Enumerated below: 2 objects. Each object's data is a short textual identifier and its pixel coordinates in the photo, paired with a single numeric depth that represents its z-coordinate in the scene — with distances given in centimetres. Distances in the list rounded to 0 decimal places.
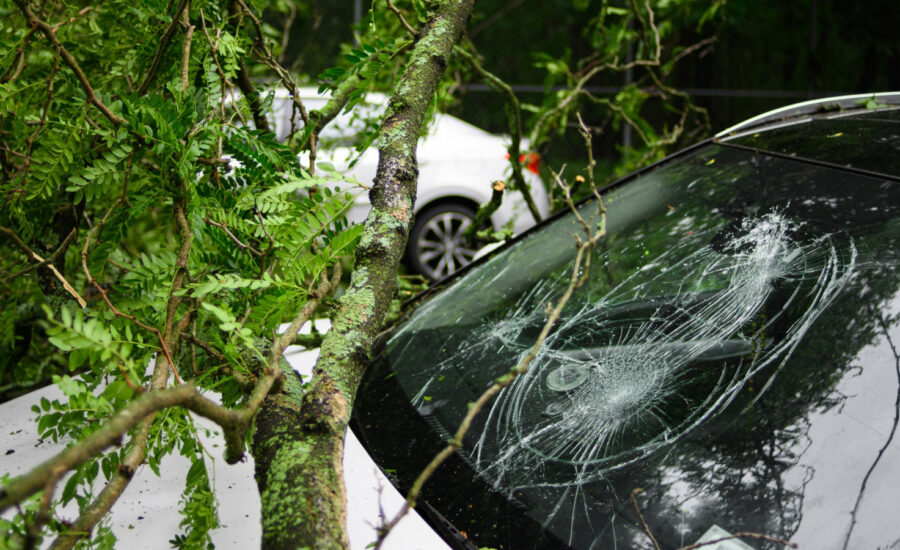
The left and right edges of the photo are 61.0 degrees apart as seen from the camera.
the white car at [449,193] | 577
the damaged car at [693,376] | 119
